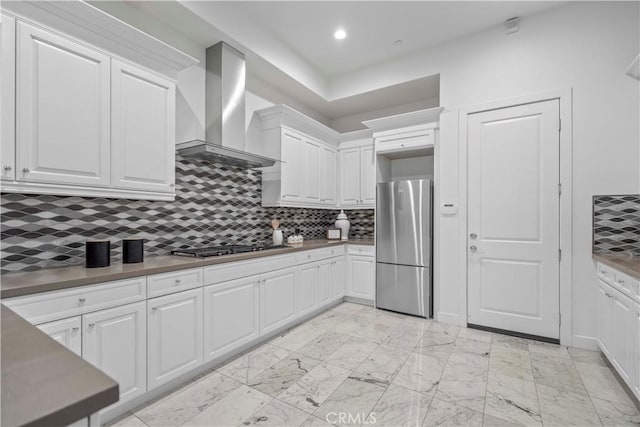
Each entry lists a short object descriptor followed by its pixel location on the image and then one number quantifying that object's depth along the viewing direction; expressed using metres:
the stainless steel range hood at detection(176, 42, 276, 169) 2.97
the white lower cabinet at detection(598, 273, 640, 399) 1.88
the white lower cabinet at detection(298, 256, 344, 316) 3.47
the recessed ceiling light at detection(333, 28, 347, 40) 3.38
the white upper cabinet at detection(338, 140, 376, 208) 4.44
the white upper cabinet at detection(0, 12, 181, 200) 1.66
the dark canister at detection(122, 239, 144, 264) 2.16
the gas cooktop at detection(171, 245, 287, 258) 2.52
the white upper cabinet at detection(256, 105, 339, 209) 3.64
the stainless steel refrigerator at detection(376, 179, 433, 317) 3.65
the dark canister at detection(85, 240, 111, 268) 1.98
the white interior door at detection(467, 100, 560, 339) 3.01
